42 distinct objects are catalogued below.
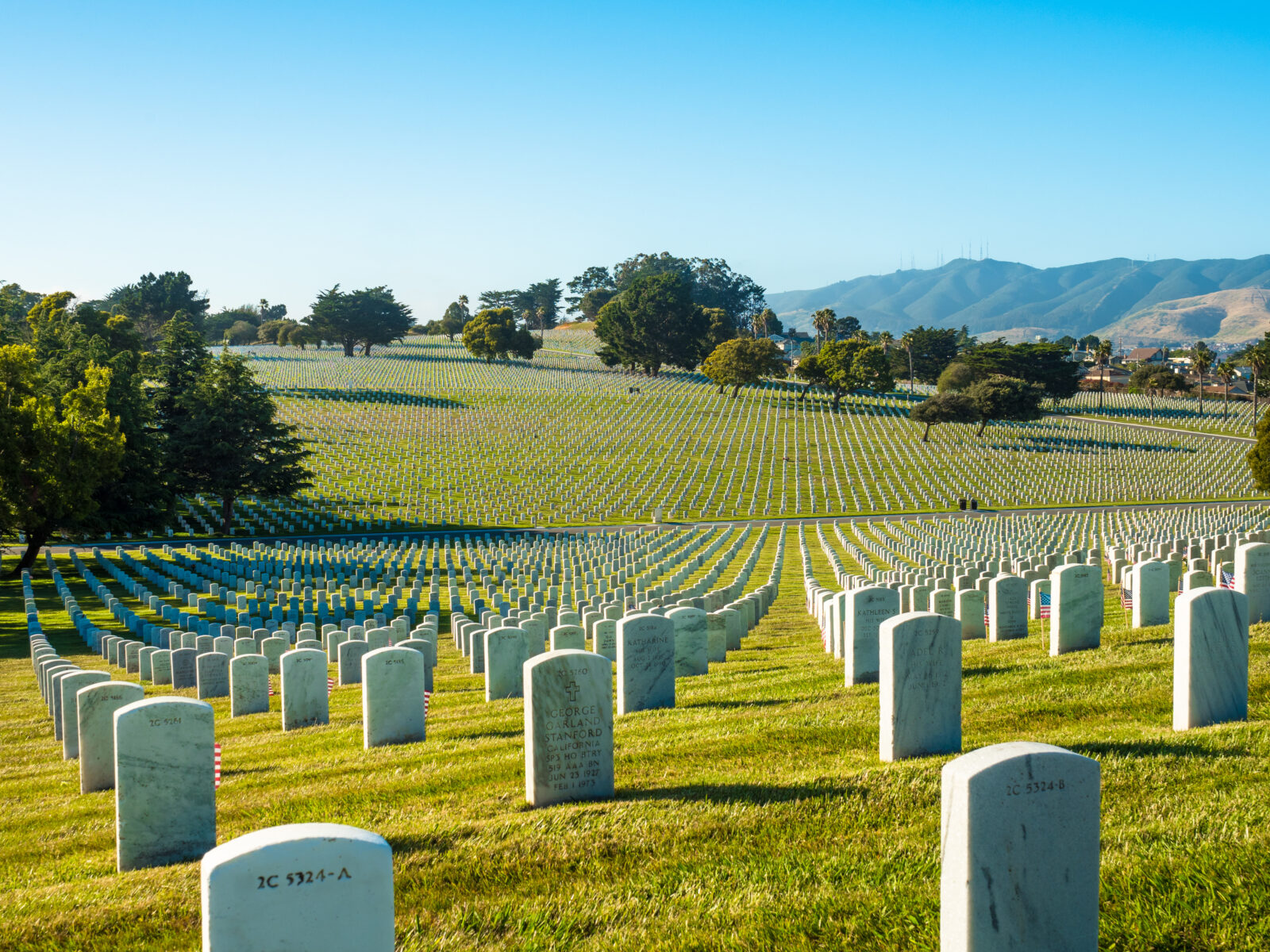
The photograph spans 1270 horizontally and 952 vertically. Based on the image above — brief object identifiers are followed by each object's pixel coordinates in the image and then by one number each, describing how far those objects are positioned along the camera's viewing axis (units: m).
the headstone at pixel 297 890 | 3.60
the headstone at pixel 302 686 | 11.06
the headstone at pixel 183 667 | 14.80
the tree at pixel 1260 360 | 100.81
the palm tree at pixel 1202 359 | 107.88
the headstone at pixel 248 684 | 12.57
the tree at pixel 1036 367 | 101.56
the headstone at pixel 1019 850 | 4.03
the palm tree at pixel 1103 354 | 123.38
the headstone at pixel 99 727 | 8.62
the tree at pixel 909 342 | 121.91
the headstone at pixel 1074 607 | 11.30
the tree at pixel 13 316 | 60.48
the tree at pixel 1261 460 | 46.66
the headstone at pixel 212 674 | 14.12
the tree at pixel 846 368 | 96.75
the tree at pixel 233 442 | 49.50
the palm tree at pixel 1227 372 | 107.84
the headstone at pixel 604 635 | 13.00
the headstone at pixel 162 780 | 6.48
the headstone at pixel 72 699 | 9.93
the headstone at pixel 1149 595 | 12.81
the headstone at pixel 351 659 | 13.97
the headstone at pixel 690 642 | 12.52
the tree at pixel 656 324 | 118.19
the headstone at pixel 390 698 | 9.66
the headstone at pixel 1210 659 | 7.30
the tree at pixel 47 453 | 31.69
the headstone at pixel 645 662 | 10.20
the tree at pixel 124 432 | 38.91
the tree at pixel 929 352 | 121.50
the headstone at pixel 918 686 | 7.14
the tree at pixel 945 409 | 83.56
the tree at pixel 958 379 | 104.38
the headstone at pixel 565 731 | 6.89
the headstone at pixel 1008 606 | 13.76
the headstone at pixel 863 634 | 10.68
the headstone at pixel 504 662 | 11.92
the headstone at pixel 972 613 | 14.30
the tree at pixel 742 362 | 100.25
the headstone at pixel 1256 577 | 11.76
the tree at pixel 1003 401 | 83.12
